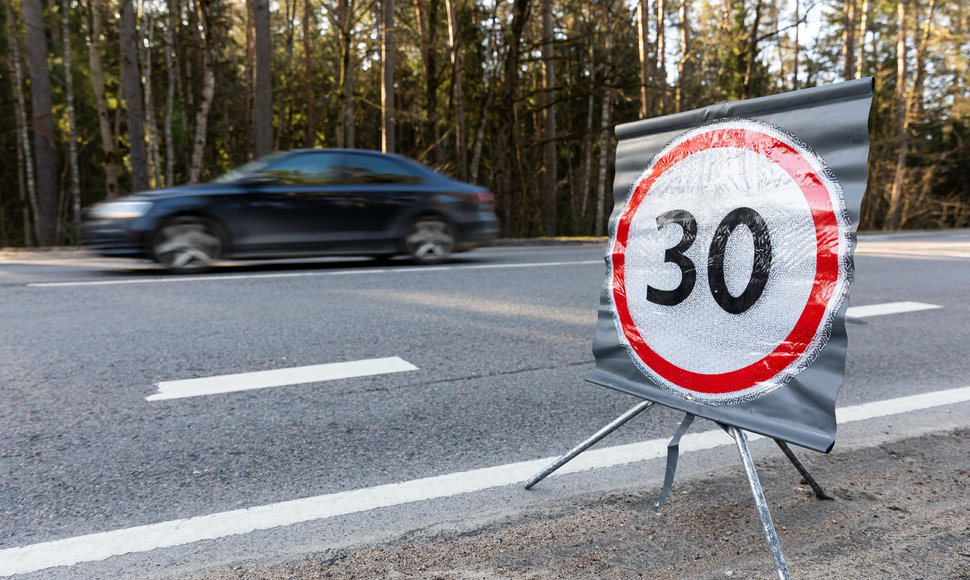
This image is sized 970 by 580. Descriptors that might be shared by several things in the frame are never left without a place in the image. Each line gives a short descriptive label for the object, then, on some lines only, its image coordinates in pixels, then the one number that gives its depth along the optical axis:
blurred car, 8.64
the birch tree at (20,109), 21.12
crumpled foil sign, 2.21
